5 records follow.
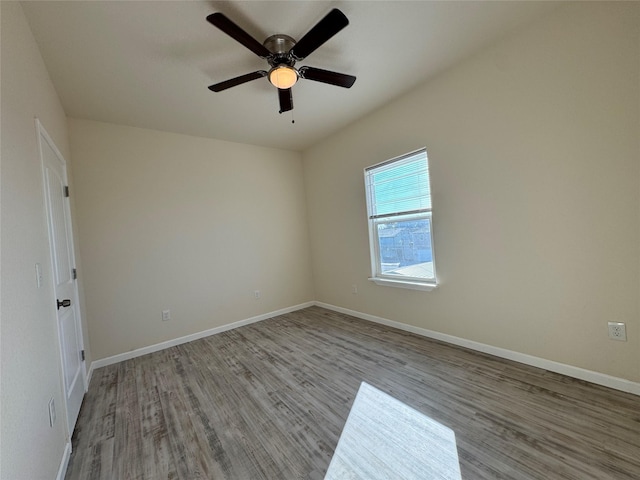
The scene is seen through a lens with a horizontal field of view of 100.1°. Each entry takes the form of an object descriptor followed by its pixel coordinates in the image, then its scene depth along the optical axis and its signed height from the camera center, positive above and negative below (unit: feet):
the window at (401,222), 9.67 +0.33
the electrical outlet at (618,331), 5.96 -2.66
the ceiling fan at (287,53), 5.13 +4.10
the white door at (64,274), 6.09 -0.42
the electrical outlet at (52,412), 4.75 -2.79
